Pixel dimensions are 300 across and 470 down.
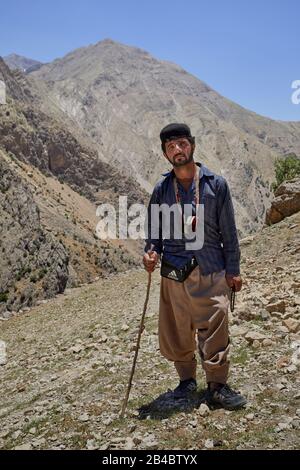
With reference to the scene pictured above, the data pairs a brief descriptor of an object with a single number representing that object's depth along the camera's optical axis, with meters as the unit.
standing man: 4.08
